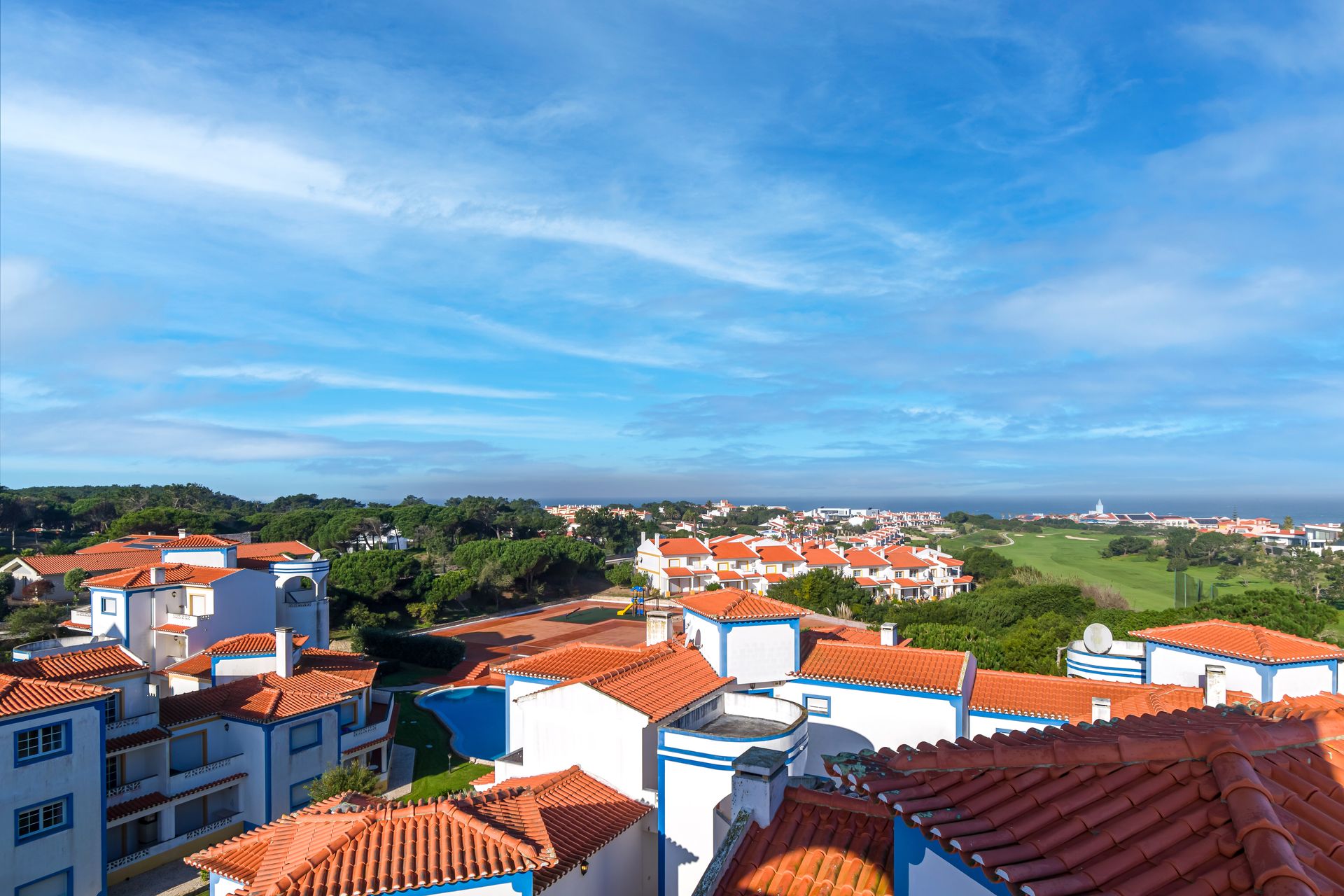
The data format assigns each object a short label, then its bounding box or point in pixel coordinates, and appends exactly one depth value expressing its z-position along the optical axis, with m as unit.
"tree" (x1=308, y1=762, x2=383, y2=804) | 19.53
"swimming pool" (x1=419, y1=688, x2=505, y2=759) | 28.84
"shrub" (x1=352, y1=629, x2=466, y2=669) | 41.47
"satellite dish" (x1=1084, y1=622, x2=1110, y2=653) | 24.33
